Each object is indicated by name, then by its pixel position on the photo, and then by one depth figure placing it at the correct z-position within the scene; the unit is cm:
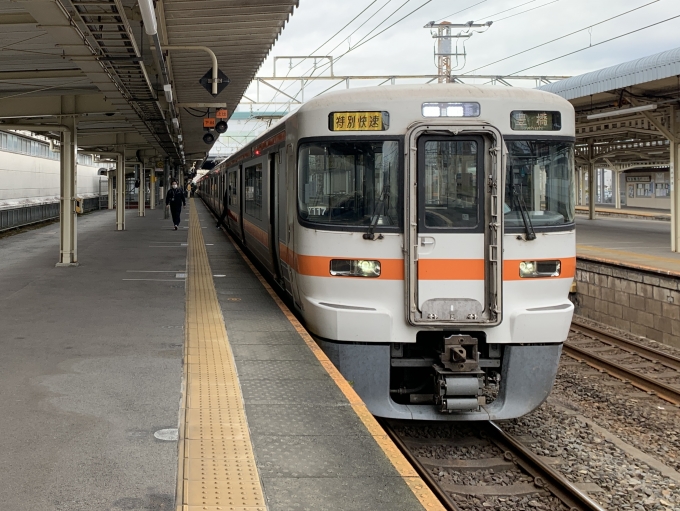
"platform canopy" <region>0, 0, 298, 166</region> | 713
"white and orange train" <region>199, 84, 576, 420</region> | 573
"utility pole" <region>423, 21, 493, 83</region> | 2358
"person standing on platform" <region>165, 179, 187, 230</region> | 2041
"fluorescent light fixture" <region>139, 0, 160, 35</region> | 571
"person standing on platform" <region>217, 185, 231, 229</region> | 1875
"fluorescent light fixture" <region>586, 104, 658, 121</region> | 1298
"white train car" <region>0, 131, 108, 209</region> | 2225
